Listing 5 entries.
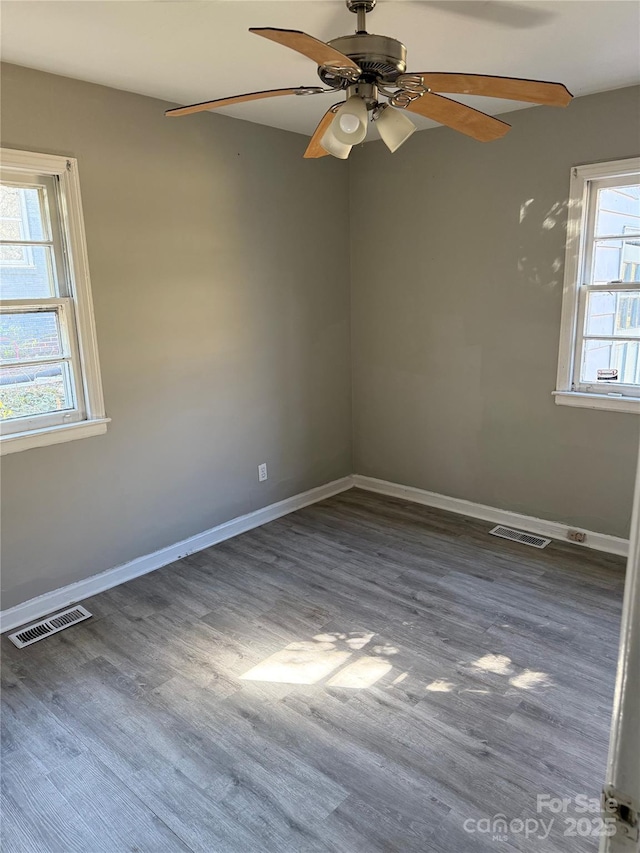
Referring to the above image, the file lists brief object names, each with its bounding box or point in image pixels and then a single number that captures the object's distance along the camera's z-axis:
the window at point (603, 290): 3.19
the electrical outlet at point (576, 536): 3.54
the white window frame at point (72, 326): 2.72
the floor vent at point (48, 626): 2.72
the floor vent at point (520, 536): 3.60
